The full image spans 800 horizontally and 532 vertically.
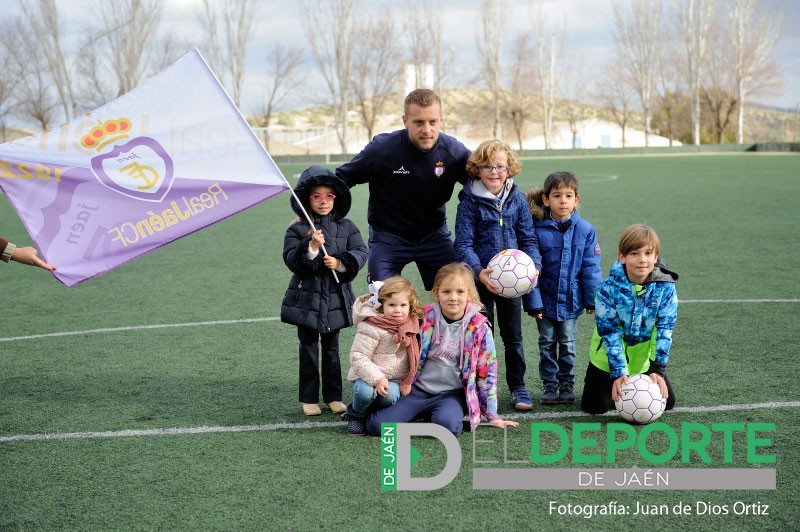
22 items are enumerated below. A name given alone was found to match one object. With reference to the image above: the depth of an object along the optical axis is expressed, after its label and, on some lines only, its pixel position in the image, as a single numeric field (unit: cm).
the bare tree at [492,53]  7131
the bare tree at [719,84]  7044
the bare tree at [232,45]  6644
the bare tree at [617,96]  8294
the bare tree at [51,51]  5606
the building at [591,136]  8550
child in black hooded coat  541
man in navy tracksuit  555
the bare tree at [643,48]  7188
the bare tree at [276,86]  7881
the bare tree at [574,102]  8412
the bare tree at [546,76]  7712
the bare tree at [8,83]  6303
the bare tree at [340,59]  6575
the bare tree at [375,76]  7444
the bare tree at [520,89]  7825
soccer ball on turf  493
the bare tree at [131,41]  5903
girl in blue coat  532
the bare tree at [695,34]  6756
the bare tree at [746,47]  6806
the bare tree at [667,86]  7381
